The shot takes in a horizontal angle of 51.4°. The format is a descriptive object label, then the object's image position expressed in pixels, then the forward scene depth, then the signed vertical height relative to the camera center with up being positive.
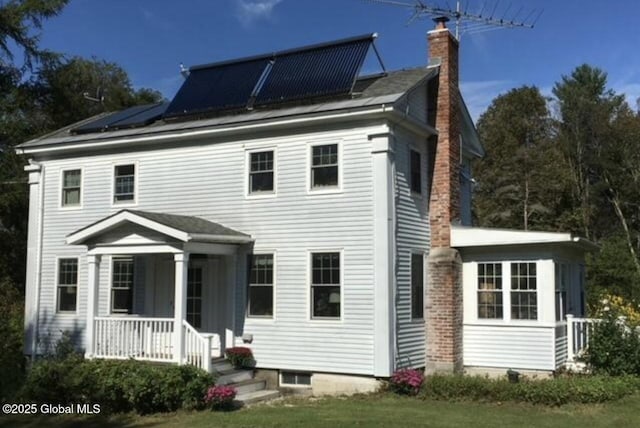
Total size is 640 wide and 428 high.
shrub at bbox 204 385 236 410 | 12.52 -2.15
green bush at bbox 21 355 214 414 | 12.59 -1.98
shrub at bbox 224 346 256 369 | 14.93 -1.67
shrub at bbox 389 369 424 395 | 13.50 -1.99
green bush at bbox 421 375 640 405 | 12.47 -2.01
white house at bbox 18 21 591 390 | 14.15 +0.96
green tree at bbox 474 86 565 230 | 38.97 +7.04
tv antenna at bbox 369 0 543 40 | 16.62 +6.87
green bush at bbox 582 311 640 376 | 13.83 -1.32
